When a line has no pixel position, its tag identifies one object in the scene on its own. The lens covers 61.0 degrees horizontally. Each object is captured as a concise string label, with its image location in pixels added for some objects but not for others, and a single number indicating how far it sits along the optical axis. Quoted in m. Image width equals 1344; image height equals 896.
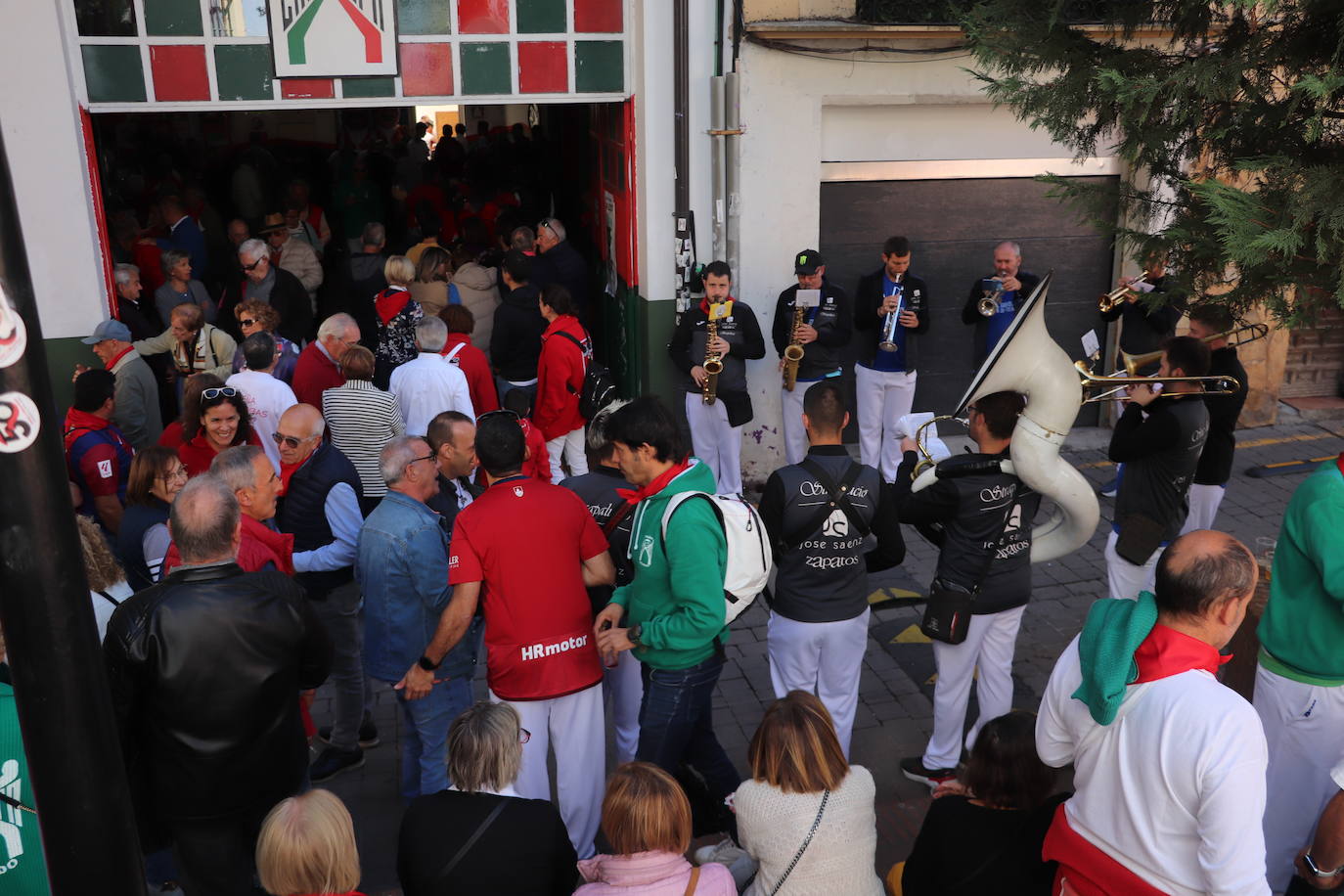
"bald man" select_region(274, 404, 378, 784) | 5.33
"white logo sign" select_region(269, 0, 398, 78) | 8.32
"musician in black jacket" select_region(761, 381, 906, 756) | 5.00
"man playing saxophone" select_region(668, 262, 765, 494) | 8.70
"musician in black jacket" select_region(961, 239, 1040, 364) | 9.16
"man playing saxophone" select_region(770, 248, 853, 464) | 8.86
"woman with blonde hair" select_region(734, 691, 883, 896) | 3.53
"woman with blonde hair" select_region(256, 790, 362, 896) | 3.27
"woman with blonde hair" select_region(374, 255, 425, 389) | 8.59
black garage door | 9.88
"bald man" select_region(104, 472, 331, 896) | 3.74
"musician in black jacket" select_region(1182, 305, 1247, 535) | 6.59
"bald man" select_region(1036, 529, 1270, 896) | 3.00
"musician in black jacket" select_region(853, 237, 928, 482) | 9.09
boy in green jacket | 4.38
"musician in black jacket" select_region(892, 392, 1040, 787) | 5.16
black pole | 2.47
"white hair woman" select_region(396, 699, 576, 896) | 3.40
